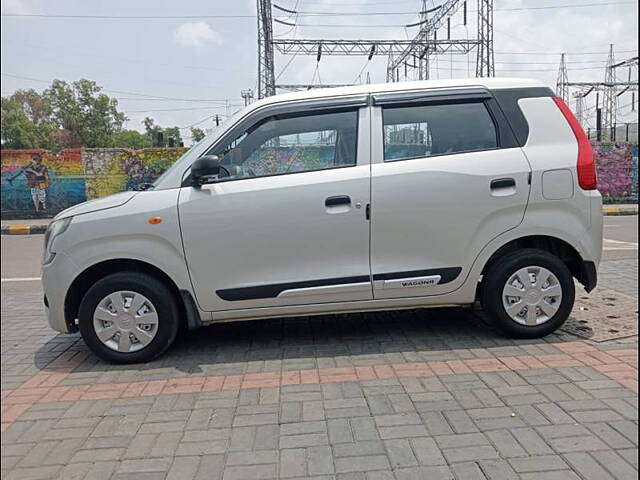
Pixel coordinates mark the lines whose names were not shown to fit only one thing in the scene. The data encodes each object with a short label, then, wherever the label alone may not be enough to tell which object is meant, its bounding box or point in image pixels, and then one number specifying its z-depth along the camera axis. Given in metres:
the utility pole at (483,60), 19.74
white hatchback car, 3.57
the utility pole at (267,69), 18.78
